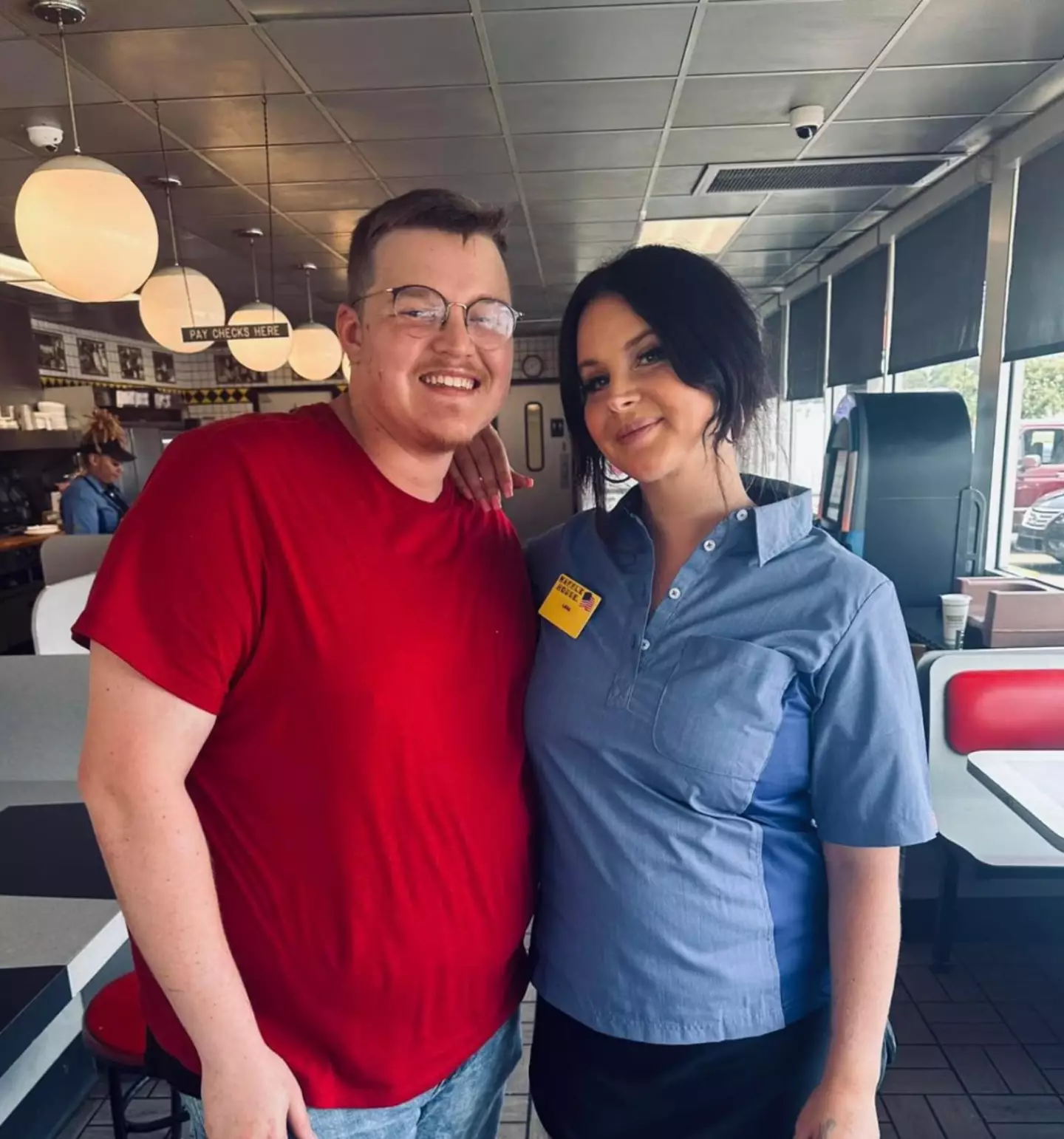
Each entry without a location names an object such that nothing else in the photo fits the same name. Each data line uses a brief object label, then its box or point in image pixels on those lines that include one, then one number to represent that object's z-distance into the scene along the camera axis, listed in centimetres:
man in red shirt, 86
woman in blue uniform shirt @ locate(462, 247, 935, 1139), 99
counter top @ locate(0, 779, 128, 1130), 122
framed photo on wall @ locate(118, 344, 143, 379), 982
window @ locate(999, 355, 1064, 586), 396
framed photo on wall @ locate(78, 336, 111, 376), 898
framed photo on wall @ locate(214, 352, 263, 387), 1115
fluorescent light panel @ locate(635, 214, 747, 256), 567
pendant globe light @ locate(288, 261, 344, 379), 541
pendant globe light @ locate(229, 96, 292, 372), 464
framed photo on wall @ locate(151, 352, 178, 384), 1062
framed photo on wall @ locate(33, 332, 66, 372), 825
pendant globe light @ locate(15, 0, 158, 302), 241
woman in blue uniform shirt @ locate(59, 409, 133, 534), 524
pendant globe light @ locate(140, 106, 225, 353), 388
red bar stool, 143
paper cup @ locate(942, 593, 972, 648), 270
